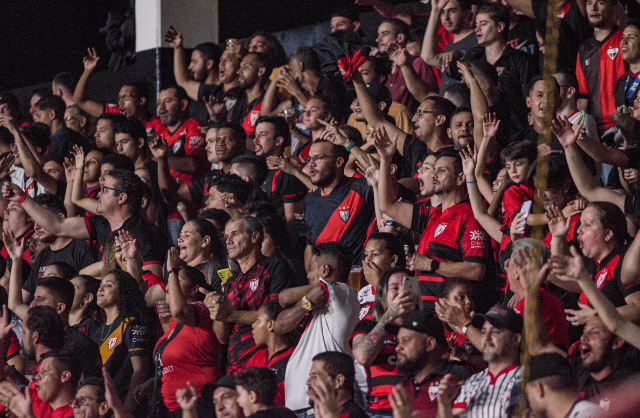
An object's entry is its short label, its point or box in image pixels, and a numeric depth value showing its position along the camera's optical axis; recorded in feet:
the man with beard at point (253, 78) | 61.21
